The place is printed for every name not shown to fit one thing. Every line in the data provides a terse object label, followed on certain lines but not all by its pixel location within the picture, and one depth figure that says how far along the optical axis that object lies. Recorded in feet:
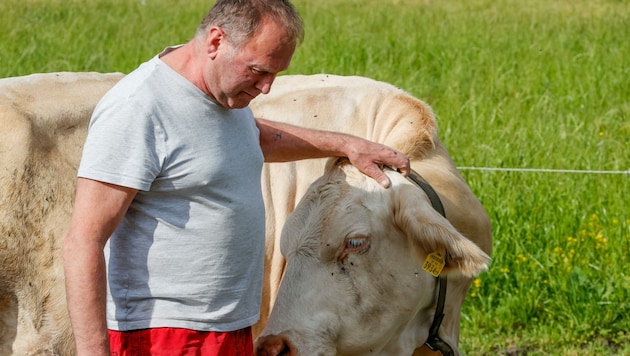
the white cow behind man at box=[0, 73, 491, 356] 24.20
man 18.81
